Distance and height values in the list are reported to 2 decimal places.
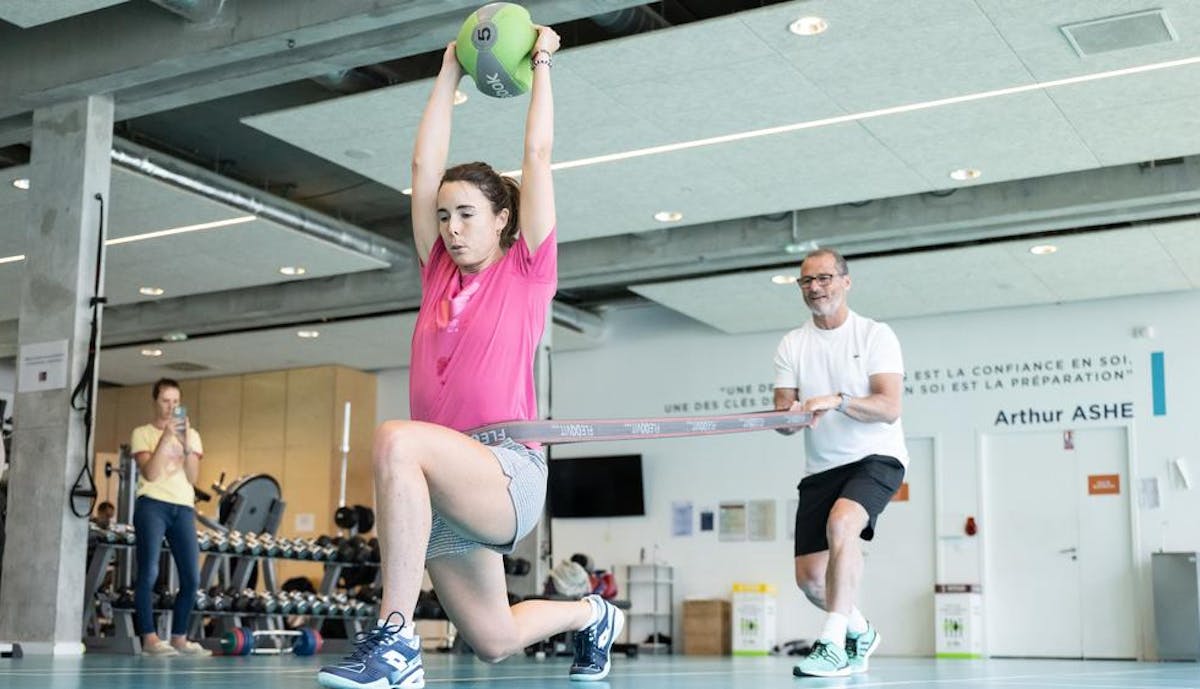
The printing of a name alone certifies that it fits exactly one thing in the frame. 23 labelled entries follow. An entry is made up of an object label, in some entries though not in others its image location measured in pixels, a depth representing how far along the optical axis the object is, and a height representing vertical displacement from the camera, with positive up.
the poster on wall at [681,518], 13.33 +0.26
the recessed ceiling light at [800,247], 10.16 +2.21
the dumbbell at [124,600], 8.44 -0.38
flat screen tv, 13.59 +0.57
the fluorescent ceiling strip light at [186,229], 9.79 +2.27
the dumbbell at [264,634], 8.25 -0.63
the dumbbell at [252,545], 9.52 -0.03
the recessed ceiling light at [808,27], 6.45 +2.45
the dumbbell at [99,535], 8.20 +0.02
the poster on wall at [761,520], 12.92 +0.24
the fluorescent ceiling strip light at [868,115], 7.08 +2.43
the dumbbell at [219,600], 8.90 -0.39
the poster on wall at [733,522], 13.06 +0.22
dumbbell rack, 8.34 -0.47
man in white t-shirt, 4.43 +0.38
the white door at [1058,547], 11.44 +0.01
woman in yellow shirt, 7.28 +0.21
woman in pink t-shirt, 2.49 +0.28
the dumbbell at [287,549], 9.74 -0.06
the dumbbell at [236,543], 9.36 -0.02
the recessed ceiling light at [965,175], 8.82 +2.40
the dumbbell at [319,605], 9.80 -0.46
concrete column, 6.77 +0.77
